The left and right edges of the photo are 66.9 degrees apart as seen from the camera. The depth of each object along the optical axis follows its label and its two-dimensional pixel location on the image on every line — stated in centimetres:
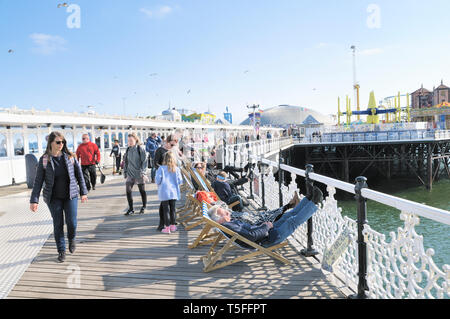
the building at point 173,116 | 6054
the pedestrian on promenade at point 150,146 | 1011
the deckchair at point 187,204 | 600
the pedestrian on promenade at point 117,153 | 1303
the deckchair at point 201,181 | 540
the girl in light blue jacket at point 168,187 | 500
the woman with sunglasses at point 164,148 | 598
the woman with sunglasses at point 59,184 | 394
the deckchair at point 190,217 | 514
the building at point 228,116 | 7634
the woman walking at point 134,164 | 589
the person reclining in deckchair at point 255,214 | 411
